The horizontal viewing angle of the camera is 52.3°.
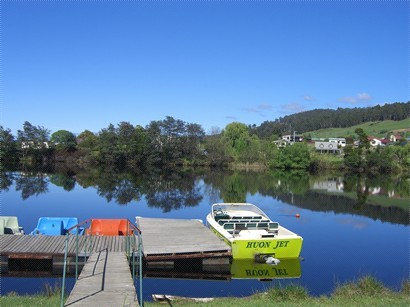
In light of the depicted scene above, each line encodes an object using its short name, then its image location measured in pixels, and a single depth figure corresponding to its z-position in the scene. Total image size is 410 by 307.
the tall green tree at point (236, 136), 106.66
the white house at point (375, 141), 131.88
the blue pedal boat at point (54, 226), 19.98
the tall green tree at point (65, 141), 96.06
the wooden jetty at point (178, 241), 16.54
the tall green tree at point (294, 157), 93.06
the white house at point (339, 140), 134.56
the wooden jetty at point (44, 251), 15.49
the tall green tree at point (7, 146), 81.94
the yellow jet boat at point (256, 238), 17.20
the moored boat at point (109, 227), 19.56
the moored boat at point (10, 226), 19.55
